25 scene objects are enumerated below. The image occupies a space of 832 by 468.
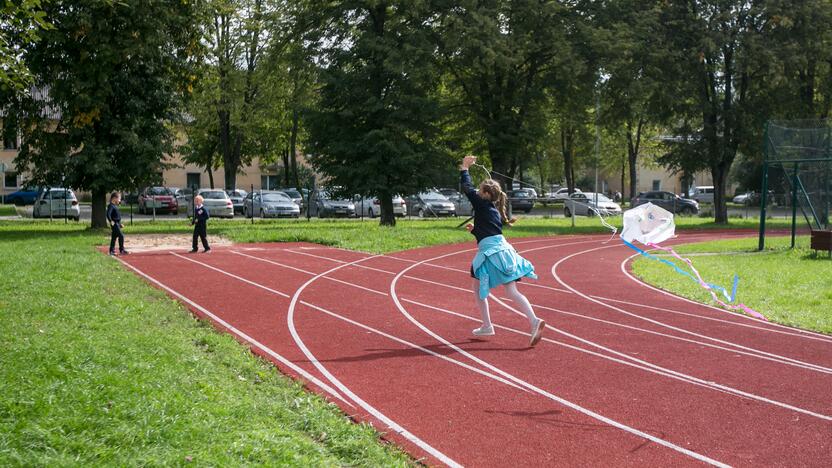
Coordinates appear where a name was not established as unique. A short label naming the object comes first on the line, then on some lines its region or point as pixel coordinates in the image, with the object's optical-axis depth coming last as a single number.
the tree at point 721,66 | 32.38
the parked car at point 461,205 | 45.53
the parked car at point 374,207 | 42.25
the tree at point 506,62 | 29.92
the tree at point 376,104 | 29.17
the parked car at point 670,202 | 48.34
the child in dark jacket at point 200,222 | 20.74
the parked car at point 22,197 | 58.69
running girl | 9.11
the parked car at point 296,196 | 44.65
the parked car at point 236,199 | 44.56
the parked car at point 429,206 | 43.50
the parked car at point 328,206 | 41.88
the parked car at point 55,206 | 36.97
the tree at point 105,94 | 24.45
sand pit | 22.50
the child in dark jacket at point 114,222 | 19.91
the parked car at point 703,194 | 70.97
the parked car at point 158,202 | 42.91
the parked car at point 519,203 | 47.38
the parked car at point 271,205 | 40.47
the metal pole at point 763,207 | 21.78
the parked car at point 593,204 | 43.94
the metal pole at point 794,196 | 20.95
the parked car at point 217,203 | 39.53
